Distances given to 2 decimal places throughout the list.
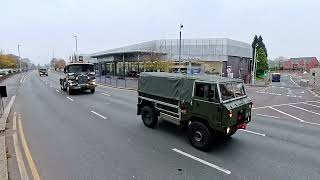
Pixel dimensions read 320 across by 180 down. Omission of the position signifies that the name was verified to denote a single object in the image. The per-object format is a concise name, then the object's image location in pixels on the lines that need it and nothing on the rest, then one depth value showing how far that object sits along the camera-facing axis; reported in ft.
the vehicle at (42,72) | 232.32
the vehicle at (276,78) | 215.35
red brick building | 456.04
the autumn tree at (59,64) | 408.40
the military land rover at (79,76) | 75.25
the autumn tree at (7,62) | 290.40
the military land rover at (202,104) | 26.03
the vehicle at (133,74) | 169.58
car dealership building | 166.91
